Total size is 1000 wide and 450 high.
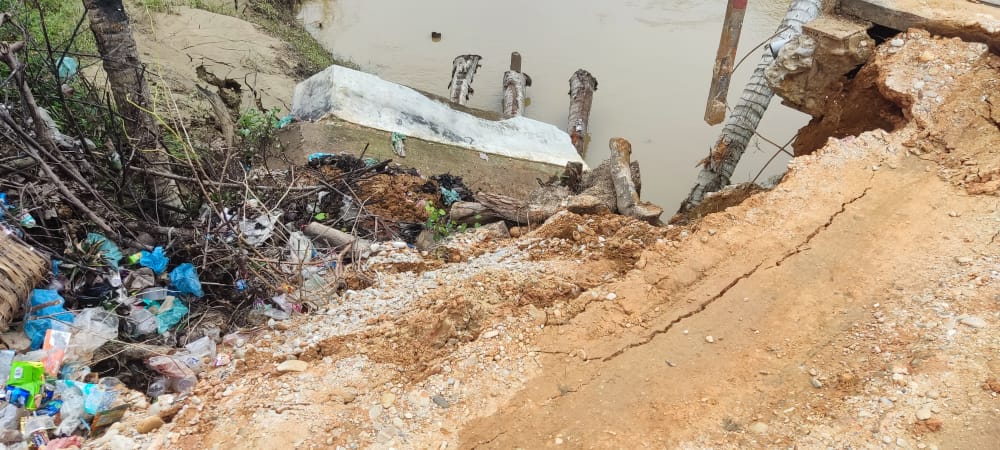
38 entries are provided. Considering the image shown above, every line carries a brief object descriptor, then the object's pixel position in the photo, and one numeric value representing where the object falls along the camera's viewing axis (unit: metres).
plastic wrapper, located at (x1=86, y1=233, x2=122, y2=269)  3.15
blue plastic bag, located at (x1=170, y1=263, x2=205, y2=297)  3.28
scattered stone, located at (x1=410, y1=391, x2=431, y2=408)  2.52
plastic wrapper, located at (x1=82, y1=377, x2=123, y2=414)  2.54
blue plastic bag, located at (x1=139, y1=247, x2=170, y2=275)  3.25
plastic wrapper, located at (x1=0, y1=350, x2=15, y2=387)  2.51
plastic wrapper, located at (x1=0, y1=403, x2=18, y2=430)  2.37
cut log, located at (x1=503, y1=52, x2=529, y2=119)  8.53
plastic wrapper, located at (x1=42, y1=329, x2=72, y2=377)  2.63
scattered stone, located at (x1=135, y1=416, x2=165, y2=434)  2.47
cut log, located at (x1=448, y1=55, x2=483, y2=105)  8.57
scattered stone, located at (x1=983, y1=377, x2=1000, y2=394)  2.19
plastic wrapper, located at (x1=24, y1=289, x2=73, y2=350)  2.73
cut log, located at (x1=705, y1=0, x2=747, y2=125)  6.84
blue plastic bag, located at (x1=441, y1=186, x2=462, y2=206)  5.51
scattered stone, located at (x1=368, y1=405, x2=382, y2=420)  2.49
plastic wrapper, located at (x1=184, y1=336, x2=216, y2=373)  2.92
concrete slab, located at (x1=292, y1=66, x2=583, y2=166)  6.25
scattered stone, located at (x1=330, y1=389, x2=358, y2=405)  2.59
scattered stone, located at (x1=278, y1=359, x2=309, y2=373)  2.78
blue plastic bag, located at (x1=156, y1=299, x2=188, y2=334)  3.13
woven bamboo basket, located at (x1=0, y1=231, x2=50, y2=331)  2.64
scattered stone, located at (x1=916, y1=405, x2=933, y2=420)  2.17
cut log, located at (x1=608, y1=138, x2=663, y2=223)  4.86
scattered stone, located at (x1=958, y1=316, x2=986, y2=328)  2.47
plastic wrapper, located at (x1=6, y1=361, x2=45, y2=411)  2.44
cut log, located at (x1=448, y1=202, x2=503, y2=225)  4.98
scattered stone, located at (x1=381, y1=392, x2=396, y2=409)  2.53
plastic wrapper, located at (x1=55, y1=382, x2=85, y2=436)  2.48
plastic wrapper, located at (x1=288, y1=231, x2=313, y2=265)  3.80
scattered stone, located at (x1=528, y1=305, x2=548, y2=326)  2.86
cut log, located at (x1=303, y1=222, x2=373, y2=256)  4.14
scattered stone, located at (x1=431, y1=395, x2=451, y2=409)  2.50
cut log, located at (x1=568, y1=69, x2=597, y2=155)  8.16
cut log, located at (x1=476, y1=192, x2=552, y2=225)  4.81
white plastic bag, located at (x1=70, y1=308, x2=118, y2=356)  2.79
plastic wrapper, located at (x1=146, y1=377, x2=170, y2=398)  2.80
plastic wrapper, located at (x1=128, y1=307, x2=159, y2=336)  3.05
